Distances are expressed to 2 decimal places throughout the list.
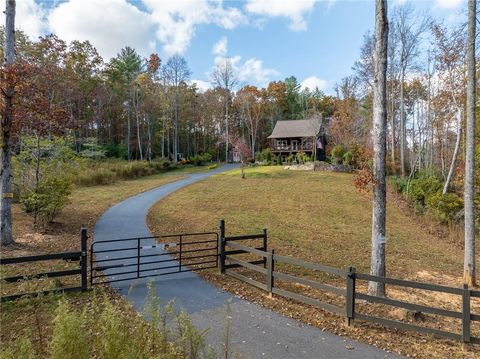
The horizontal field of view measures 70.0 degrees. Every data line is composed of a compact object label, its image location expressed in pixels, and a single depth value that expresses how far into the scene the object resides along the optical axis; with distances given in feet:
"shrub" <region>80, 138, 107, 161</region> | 100.53
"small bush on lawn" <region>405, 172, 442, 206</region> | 73.26
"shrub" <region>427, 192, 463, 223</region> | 63.00
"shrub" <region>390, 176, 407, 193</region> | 83.16
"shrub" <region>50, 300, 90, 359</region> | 8.72
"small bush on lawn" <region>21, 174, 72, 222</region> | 41.96
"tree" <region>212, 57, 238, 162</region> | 174.50
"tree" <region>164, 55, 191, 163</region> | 149.81
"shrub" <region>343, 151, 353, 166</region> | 114.52
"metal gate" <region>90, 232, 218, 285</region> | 29.78
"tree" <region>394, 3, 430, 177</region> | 84.23
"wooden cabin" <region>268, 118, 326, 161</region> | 150.08
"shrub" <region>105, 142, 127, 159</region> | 139.74
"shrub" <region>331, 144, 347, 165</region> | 119.14
